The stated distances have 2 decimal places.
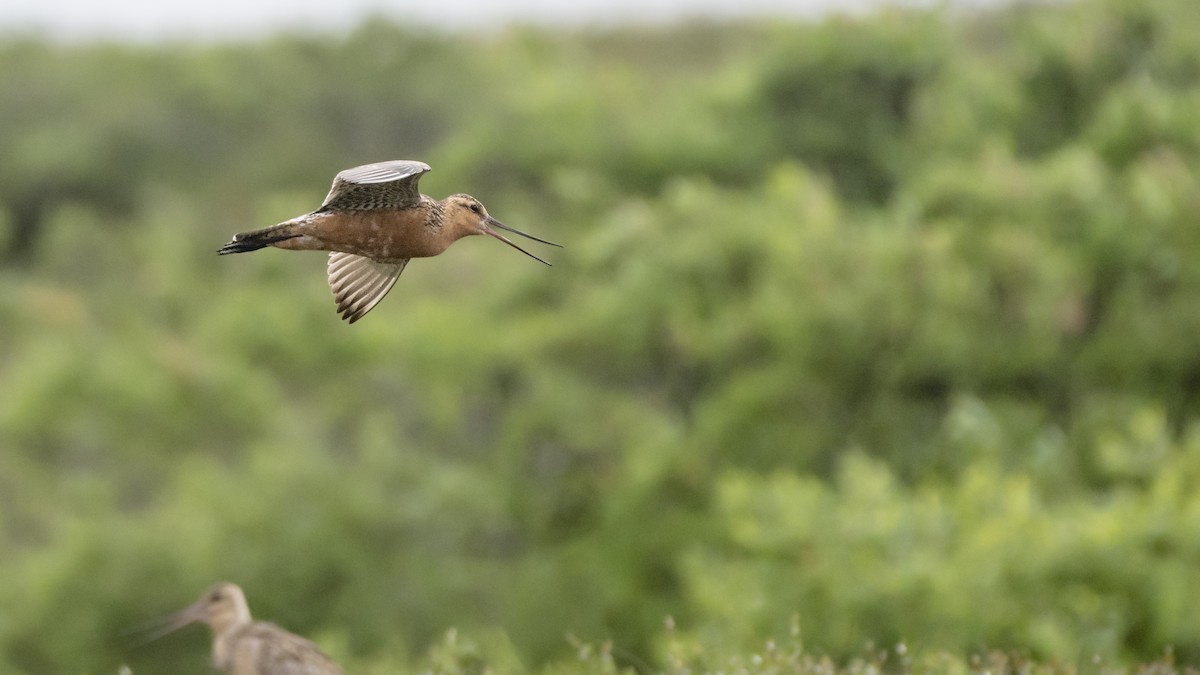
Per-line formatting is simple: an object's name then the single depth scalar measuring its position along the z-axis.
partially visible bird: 18.95
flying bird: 12.37
